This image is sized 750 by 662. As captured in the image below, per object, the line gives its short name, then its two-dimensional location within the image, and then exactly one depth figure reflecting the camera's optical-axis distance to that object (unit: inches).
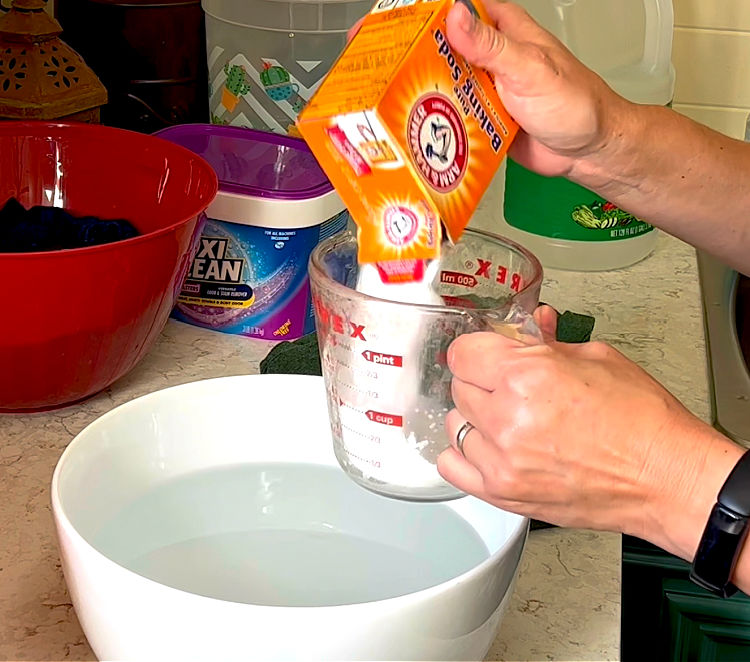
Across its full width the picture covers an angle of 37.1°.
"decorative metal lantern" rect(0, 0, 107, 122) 46.8
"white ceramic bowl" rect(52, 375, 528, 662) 21.7
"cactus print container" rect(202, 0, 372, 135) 50.8
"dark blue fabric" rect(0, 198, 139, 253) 36.3
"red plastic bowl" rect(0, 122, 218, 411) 33.4
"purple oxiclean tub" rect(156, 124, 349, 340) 42.2
